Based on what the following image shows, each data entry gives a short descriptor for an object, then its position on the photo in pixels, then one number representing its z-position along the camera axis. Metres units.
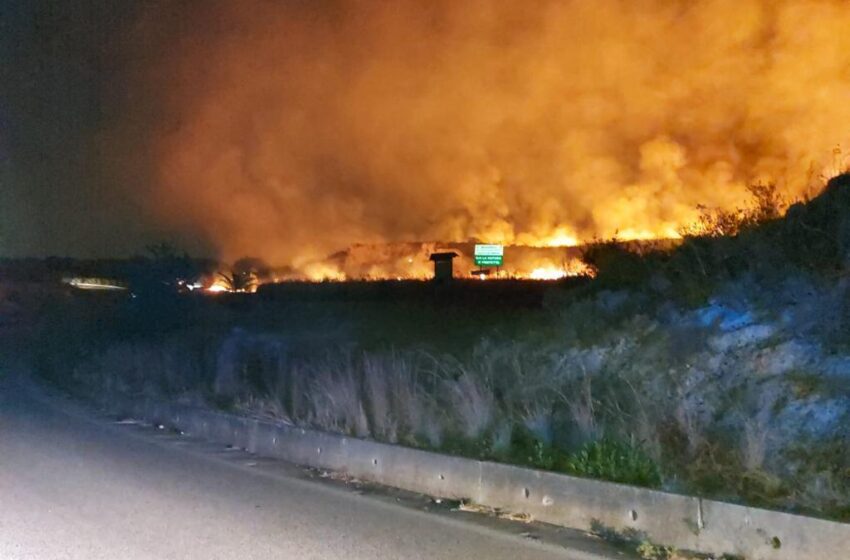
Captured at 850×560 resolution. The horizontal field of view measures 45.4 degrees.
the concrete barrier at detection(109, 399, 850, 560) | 7.69
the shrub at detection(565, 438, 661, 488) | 9.48
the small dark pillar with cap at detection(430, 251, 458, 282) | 34.66
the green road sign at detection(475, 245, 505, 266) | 41.31
